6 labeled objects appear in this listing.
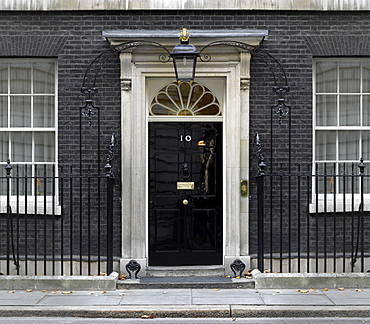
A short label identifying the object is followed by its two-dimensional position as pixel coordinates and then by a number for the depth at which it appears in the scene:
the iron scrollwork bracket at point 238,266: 10.62
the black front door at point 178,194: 11.45
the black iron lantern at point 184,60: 10.02
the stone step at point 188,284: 10.16
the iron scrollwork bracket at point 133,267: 10.52
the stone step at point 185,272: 11.23
